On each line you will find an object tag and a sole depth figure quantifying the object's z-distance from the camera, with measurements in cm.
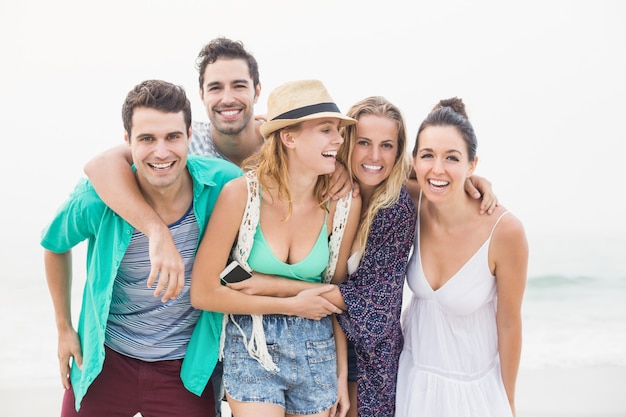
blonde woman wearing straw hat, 285
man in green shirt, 282
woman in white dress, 297
